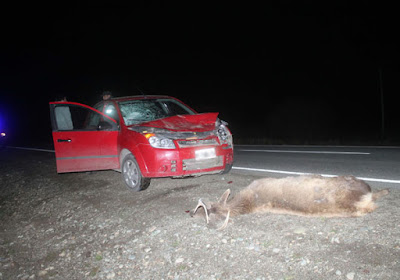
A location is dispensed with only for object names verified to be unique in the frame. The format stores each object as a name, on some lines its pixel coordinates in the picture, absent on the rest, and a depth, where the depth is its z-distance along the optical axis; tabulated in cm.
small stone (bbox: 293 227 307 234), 372
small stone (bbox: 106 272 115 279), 367
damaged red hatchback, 541
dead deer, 374
